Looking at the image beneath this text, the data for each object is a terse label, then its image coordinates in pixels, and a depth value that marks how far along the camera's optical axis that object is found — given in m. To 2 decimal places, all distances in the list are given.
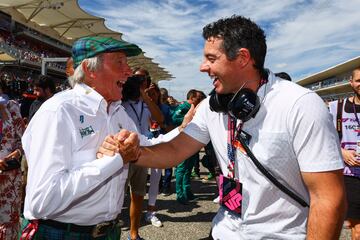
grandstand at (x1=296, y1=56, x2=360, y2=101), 59.17
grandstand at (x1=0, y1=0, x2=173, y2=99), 31.91
